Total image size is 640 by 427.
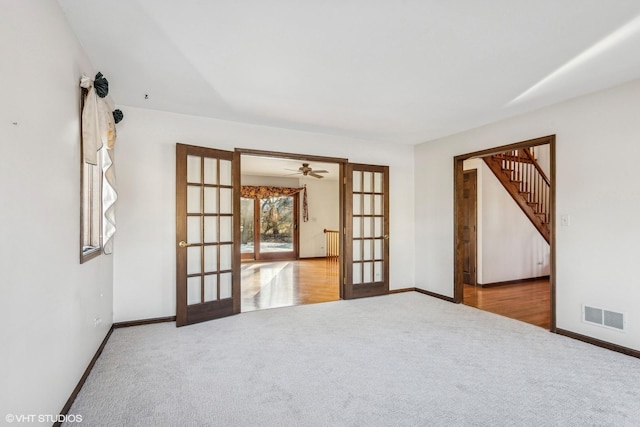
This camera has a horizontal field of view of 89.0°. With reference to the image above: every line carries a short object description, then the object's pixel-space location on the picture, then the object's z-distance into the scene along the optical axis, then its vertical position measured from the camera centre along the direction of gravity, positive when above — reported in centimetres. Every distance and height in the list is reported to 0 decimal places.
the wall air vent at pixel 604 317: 307 -98
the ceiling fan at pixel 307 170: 712 +105
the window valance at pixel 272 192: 926 +74
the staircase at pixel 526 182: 597 +66
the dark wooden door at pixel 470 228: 593 -20
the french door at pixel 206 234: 371 -21
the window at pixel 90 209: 243 +6
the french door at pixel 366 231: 501 -22
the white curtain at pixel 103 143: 238 +60
